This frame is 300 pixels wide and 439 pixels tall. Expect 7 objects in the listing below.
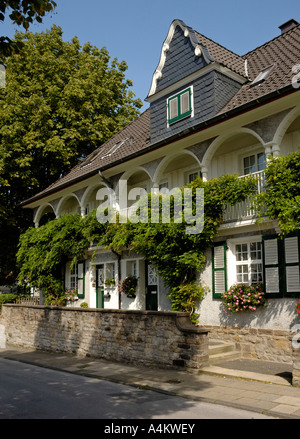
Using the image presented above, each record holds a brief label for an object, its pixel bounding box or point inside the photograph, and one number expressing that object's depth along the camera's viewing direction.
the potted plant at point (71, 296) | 20.38
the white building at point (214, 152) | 11.83
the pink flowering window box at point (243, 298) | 11.72
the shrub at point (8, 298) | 21.75
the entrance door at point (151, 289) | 16.42
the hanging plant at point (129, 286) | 16.97
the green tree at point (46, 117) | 23.98
